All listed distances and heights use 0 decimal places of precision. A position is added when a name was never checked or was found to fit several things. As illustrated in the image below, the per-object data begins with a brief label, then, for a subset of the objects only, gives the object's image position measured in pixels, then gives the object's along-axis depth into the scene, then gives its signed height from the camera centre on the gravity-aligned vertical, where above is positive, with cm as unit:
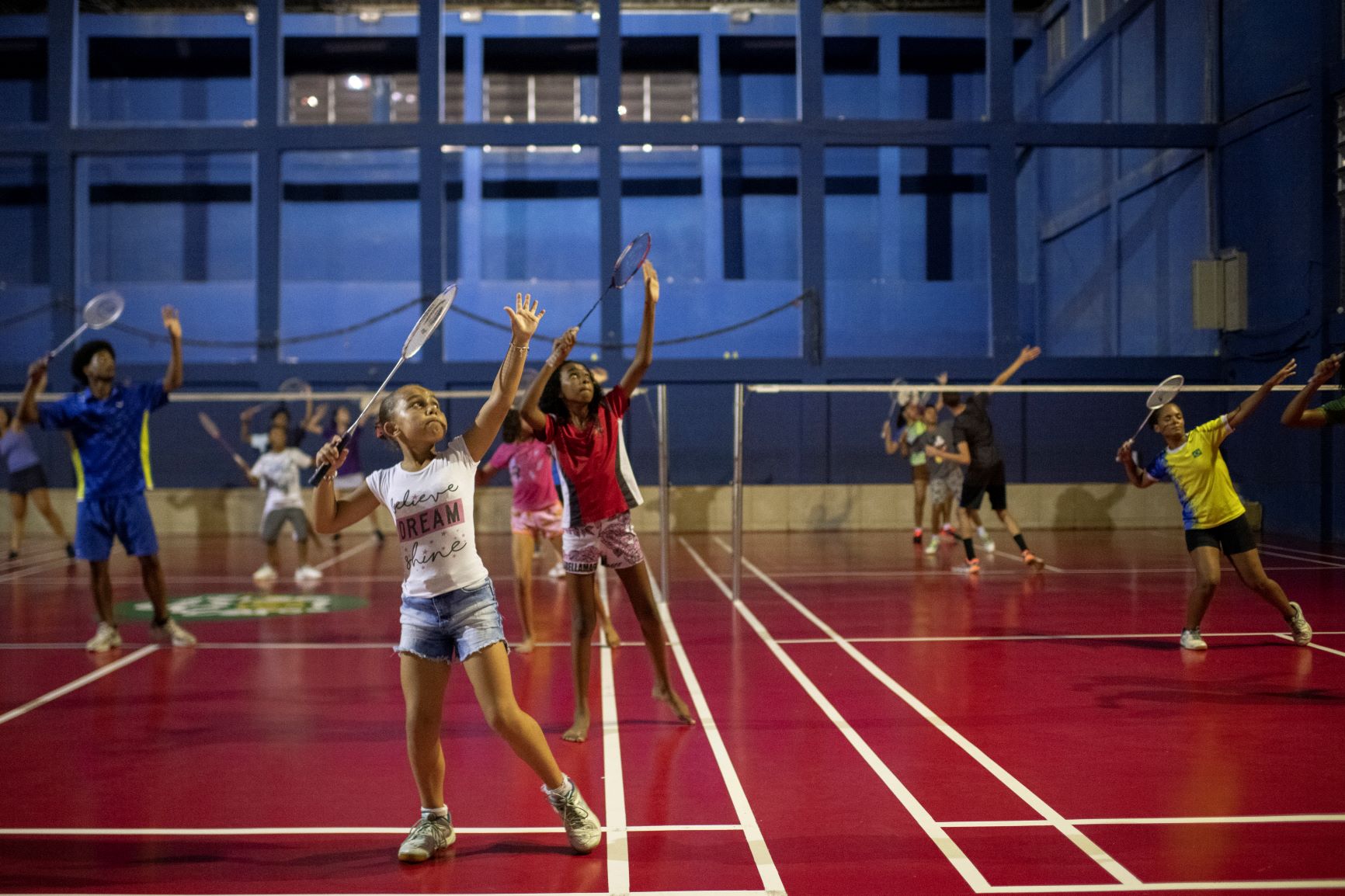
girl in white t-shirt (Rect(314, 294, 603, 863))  416 -52
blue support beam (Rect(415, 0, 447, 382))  2041 +495
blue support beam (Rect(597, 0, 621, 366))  2033 +505
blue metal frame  2034 +545
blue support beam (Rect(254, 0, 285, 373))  2030 +475
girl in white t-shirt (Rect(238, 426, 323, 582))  1270 -54
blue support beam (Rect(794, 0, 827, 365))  2027 +466
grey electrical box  1864 +253
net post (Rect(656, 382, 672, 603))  1073 -48
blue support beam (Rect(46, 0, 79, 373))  2039 +483
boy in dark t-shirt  1273 -13
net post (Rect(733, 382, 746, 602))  1024 -27
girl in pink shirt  848 -41
